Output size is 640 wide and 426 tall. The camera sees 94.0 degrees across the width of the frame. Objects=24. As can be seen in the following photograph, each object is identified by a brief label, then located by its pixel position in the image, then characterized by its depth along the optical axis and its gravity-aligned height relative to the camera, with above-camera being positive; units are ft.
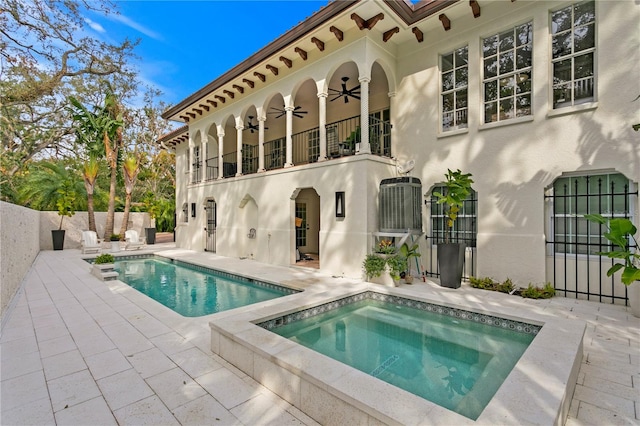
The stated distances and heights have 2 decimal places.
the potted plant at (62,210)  48.54 +0.59
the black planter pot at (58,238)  49.08 -4.03
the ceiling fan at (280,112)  42.00 +14.65
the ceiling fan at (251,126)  46.42 +13.96
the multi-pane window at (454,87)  24.97 +10.82
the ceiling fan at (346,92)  31.54 +13.77
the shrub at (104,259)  28.17 -4.35
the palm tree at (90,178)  50.16 +6.07
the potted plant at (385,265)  22.86 -4.00
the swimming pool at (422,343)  10.70 -6.10
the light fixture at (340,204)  26.58 +0.87
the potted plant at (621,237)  12.27 -1.13
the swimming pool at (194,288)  20.79 -6.44
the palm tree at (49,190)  50.62 +4.18
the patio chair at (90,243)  44.13 -4.47
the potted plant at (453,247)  21.50 -2.51
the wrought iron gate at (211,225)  47.34 -1.80
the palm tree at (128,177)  53.62 +6.72
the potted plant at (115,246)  46.06 -5.04
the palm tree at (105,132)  51.24 +14.31
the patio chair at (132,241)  47.61 -4.52
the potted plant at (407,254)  23.73 -3.26
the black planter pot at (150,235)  58.44 -4.16
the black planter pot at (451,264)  22.02 -3.73
